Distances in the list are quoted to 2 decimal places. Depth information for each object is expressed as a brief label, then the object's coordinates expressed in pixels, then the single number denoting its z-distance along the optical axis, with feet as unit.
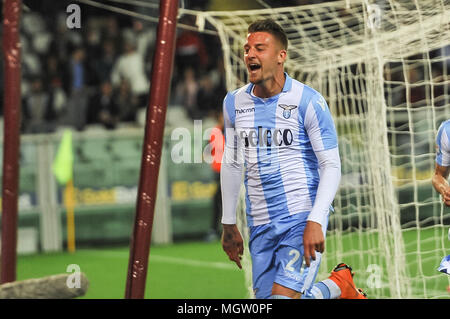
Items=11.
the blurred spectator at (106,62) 45.52
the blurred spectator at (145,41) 47.39
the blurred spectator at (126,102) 43.45
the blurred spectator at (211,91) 43.54
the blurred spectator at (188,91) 44.34
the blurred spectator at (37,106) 42.09
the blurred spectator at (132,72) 45.29
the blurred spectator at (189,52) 46.44
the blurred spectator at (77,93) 41.53
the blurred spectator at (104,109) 41.52
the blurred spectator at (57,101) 42.39
